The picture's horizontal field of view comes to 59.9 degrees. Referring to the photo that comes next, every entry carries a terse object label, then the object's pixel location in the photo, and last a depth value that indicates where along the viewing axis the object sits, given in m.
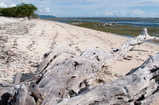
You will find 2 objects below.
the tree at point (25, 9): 50.73
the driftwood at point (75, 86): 2.21
